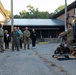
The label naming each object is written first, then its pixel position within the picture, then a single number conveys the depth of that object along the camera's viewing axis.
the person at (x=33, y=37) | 10.17
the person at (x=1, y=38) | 8.37
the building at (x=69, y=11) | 17.40
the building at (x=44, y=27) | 18.83
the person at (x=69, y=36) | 6.68
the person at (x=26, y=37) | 9.61
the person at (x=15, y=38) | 8.84
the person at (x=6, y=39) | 9.81
